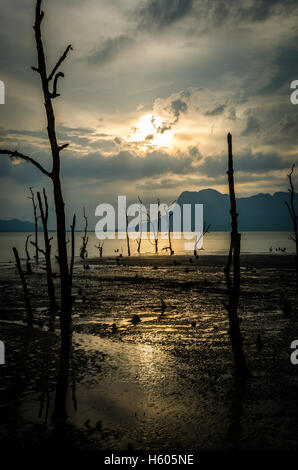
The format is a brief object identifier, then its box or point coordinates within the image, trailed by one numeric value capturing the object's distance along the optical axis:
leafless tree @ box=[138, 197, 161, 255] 62.63
